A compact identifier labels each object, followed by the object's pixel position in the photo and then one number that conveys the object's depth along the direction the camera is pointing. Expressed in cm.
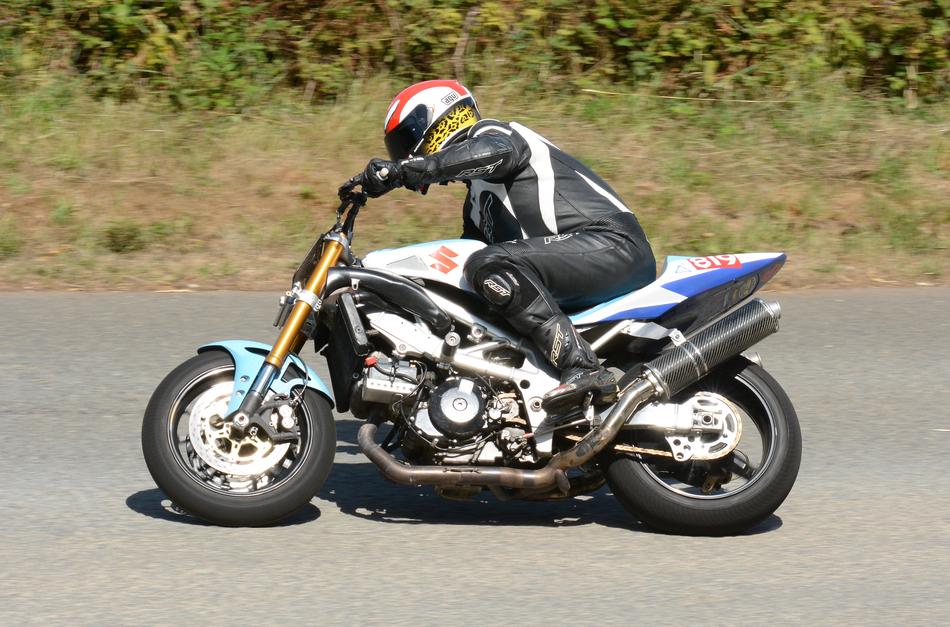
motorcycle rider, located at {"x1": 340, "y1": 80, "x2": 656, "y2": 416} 906
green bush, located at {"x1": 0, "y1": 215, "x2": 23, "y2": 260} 1743
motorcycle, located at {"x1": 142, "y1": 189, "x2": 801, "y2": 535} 906
